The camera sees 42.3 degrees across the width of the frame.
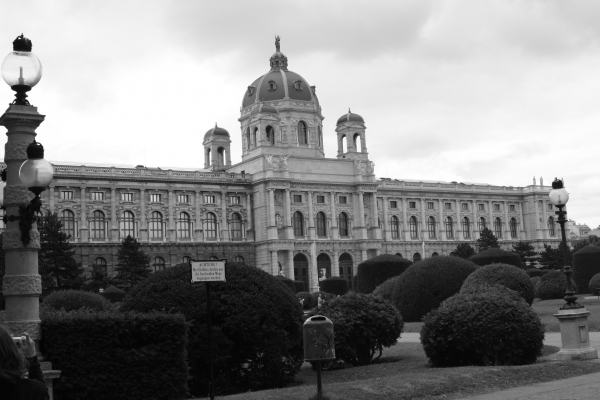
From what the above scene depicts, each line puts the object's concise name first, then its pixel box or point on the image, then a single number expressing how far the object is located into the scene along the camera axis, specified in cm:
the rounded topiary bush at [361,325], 1838
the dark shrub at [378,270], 4397
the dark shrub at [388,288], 3347
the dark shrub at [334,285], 6153
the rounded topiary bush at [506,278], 2981
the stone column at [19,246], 1041
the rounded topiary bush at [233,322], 1512
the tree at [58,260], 5916
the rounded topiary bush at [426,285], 3111
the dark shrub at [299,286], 6764
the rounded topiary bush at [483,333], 1673
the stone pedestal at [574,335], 1733
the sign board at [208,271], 1359
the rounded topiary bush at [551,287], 4184
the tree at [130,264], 6625
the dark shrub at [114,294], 5064
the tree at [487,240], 8925
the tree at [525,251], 8812
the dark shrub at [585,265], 4606
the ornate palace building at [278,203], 7775
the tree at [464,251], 7819
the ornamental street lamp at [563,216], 1800
